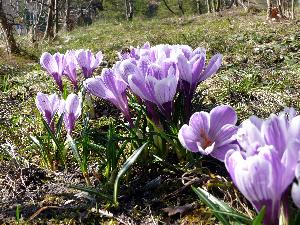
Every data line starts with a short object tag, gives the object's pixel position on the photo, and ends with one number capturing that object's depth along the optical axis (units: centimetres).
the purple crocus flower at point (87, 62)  46
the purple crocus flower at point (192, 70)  32
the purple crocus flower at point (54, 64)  45
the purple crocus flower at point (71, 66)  46
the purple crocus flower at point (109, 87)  33
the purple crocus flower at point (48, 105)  39
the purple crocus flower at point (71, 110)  37
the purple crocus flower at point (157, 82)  30
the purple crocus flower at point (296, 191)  17
